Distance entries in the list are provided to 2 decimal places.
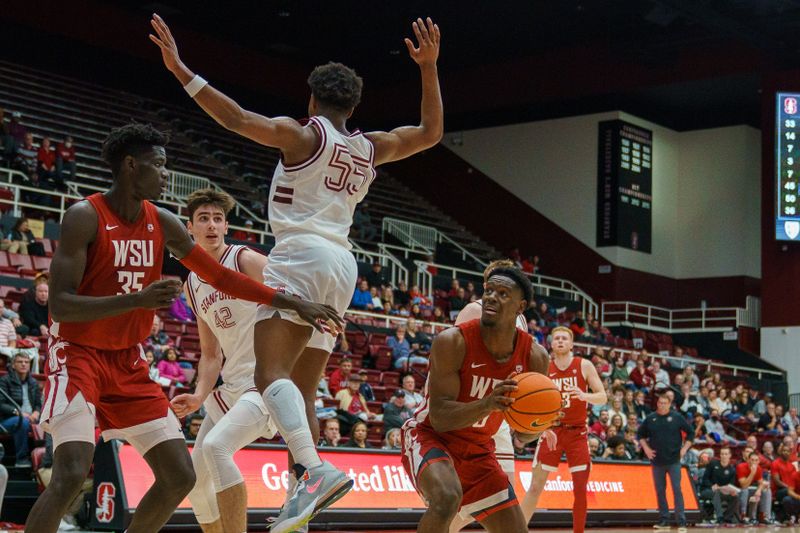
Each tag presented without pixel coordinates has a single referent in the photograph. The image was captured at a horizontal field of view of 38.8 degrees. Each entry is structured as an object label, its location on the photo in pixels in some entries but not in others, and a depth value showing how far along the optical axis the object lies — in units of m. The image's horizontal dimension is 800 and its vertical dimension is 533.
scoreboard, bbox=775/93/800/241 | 26.16
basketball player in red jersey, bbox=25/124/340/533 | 5.08
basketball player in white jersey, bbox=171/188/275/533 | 6.18
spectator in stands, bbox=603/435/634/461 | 17.58
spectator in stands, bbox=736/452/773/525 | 19.30
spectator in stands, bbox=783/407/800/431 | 24.55
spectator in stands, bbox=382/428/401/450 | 14.55
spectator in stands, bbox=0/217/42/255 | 16.17
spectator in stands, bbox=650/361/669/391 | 24.05
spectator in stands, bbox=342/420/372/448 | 13.89
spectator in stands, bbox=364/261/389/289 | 22.38
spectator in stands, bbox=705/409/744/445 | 22.22
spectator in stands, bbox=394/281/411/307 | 22.55
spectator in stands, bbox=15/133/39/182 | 20.09
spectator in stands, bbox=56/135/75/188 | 20.61
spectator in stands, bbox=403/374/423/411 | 16.00
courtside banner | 10.88
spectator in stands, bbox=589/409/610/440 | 18.45
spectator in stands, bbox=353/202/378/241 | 26.42
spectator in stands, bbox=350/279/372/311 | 20.38
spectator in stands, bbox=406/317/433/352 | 19.14
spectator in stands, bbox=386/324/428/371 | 18.39
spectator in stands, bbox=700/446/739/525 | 19.14
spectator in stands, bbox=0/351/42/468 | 11.44
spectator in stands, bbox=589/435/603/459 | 17.30
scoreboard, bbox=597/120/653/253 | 30.88
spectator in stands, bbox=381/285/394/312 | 21.02
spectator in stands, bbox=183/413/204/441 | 12.48
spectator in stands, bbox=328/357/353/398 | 16.17
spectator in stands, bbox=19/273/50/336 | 13.57
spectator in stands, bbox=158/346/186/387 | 13.79
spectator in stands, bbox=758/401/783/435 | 23.97
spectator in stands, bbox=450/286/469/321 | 23.12
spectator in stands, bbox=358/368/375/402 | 16.52
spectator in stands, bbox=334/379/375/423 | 15.52
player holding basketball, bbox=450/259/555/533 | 7.07
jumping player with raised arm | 5.43
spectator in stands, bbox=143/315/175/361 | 14.13
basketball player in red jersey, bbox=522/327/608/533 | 11.10
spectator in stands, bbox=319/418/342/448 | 13.71
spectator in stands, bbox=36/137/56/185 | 20.30
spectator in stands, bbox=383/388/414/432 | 15.21
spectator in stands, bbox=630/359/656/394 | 23.28
